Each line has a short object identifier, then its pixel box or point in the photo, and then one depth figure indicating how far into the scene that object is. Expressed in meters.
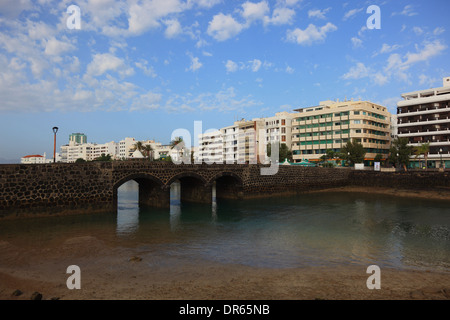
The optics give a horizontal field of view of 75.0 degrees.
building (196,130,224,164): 116.19
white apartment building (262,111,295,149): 92.12
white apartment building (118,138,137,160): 176.39
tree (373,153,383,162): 73.85
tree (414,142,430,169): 62.34
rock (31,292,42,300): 8.60
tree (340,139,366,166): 67.69
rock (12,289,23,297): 9.03
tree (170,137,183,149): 102.71
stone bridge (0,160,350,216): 21.80
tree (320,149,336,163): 71.81
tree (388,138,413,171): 63.97
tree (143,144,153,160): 93.38
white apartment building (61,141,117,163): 180.38
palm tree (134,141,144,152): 91.22
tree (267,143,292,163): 80.25
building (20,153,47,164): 166.93
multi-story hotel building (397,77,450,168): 66.31
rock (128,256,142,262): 13.07
